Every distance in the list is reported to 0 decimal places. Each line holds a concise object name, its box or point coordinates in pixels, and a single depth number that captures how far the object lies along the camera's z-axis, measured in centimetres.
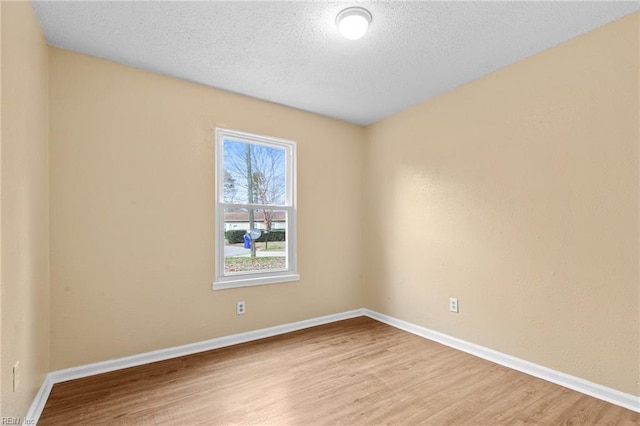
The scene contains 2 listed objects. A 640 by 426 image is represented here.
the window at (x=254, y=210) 306
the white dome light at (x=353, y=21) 193
